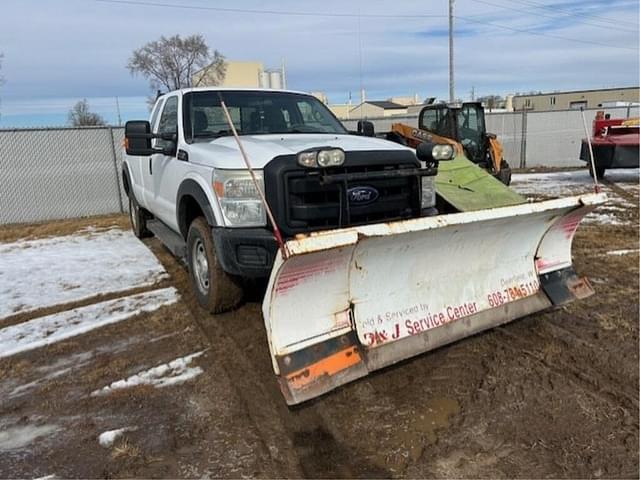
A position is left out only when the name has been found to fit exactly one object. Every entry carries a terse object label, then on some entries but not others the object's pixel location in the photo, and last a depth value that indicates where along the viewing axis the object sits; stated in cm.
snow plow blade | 310
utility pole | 2672
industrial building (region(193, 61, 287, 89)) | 5867
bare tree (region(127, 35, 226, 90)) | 4028
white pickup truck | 387
